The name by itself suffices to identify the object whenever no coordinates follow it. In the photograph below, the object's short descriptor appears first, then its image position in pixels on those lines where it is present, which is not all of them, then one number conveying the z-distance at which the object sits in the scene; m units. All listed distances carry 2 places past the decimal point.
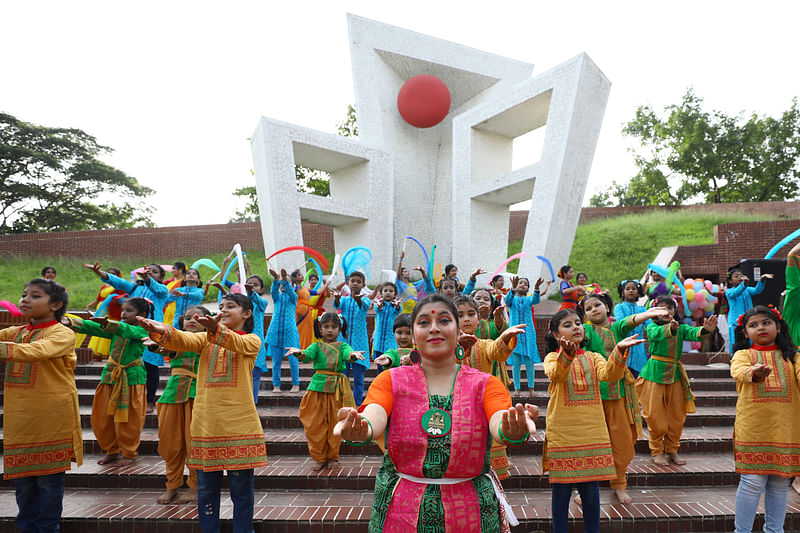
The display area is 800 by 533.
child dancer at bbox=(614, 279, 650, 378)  4.98
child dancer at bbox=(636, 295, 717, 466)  4.12
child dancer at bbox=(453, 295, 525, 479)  2.65
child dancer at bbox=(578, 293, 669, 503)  3.47
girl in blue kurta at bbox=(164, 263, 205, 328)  5.95
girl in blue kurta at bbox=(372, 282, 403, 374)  6.09
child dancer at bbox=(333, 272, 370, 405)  5.97
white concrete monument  11.17
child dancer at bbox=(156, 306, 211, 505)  3.54
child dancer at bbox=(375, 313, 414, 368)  3.92
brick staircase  3.32
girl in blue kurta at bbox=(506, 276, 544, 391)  5.86
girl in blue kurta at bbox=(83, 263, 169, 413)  5.09
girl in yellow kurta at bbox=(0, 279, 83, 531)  2.97
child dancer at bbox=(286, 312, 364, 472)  4.12
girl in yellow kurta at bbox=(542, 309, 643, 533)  2.81
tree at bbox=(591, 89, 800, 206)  24.00
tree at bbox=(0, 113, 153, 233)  23.05
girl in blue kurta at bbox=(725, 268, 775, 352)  6.72
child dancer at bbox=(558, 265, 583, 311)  6.37
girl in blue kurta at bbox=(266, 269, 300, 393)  6.00
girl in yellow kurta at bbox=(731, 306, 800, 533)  2.86
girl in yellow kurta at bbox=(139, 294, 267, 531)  2.86
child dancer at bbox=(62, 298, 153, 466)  4.13
